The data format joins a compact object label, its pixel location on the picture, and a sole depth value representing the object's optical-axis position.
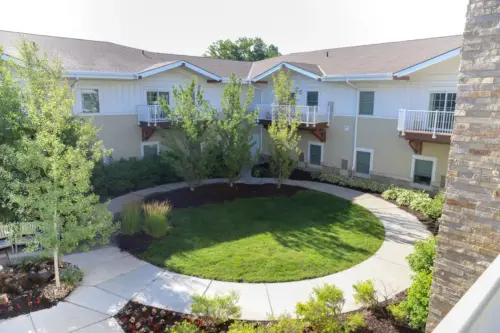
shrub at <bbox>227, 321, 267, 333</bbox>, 5.19
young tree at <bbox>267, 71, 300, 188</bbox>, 14.92
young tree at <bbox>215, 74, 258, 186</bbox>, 14.34
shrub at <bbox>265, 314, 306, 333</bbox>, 5.59
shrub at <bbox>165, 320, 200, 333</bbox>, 5.71
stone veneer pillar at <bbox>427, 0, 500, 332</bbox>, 3.84
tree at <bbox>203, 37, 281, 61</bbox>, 46.28
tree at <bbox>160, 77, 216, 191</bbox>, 13.79
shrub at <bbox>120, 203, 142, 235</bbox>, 10.52
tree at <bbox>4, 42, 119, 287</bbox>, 6.70
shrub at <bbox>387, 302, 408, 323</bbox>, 6.26
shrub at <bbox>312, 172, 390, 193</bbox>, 16.02
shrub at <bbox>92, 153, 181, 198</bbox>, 14.61
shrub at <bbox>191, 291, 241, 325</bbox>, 6.27
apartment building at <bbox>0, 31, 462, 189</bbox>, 14.30
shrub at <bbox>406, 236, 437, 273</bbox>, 6.79
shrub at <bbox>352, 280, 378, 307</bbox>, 6.72
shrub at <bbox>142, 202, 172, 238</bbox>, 10.36
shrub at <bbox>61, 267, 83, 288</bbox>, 7.55
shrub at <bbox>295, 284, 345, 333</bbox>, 5.89
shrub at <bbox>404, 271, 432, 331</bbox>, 5.91
